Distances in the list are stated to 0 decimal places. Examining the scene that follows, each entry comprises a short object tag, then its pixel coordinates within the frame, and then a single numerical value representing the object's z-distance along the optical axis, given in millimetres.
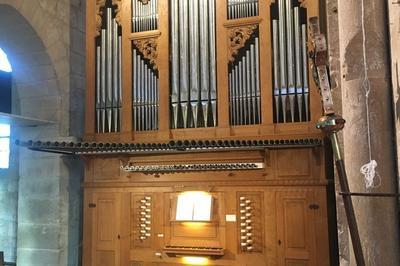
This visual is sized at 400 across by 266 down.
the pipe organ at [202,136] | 6352
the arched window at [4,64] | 8516
